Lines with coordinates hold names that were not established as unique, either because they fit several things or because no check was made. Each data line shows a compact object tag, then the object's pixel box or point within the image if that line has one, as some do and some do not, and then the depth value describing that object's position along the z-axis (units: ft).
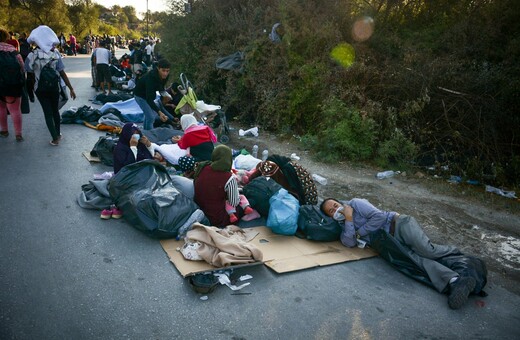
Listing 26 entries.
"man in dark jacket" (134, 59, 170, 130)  24.60
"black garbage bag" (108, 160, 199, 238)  13.67
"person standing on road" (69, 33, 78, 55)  108.78
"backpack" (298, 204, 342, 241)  14.47
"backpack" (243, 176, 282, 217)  15.69
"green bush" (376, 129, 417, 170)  23.57
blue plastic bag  14.58
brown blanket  11.92
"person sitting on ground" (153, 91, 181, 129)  27.81
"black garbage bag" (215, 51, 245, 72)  34.76
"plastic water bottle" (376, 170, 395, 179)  22.43
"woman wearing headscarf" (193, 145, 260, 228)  14.34
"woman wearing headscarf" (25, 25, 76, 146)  21.24
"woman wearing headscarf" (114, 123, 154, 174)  17.46
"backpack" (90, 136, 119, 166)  21.02
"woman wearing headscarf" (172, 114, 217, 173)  19.83
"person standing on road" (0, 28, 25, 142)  21.01
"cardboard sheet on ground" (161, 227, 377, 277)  12.16
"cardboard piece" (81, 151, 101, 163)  21.23
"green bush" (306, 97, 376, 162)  24.62
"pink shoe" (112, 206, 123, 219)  14.98
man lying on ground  11.70
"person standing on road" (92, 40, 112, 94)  42.27
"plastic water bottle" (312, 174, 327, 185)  20.85
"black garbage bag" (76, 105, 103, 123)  29.78
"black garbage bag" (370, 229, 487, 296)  12.11
